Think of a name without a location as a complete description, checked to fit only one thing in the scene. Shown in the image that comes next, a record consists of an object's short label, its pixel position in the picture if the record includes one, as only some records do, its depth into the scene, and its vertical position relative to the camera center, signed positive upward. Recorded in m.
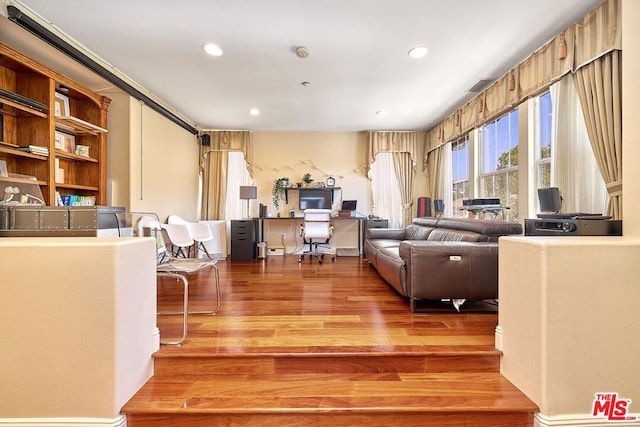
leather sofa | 2.11 -0.47
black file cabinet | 4.71 -0.49
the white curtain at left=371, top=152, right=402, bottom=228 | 5.24 +0.54
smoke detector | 2.58 +1.60
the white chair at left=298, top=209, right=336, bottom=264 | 4.45 -0.22
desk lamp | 4.91 +0.37
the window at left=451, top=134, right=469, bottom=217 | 4.29 +0.71
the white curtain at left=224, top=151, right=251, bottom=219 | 5.25 +0.59
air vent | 3.24 +1.62
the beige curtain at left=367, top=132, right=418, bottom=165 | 5.18 +1.35
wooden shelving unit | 2.29 +0.89
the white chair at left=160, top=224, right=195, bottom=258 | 3.60 -0.33
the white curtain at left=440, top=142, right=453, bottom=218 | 4.59 +0.57
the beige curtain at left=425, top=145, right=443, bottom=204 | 4.80 +0.80
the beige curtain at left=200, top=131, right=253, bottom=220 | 5.17 +0.95
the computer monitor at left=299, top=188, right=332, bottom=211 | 5.21 +0.26
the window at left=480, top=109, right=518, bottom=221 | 3.29 +0.70
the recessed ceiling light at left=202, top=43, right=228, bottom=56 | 2.53 +1.60
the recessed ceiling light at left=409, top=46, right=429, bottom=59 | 2.59 +1.62
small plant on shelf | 5.27 +0.66
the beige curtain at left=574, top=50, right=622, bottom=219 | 1.91 +0.74
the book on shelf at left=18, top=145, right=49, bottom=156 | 2.36 +0.57
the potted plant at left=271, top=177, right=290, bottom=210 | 5.26 +0.46
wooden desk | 4.96 -0.22
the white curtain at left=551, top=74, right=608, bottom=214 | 2.18 +0.47
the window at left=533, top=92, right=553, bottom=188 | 2.75 +0.82
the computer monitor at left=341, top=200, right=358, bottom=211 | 5.13 +0.14
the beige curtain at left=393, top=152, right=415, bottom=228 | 5.21 +0.68
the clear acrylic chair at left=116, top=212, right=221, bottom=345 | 1.97 -0.40
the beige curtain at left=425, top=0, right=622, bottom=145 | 1.94 +1.38
